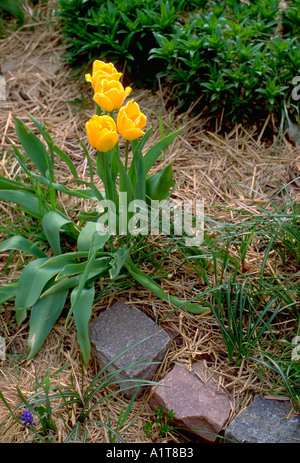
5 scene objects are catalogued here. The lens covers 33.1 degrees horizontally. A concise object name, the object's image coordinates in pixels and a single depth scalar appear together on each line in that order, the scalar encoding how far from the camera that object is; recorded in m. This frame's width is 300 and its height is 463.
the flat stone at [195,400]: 1.55
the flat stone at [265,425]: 1.50
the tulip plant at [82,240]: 1.61
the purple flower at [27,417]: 1.46
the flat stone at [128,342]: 1.65
